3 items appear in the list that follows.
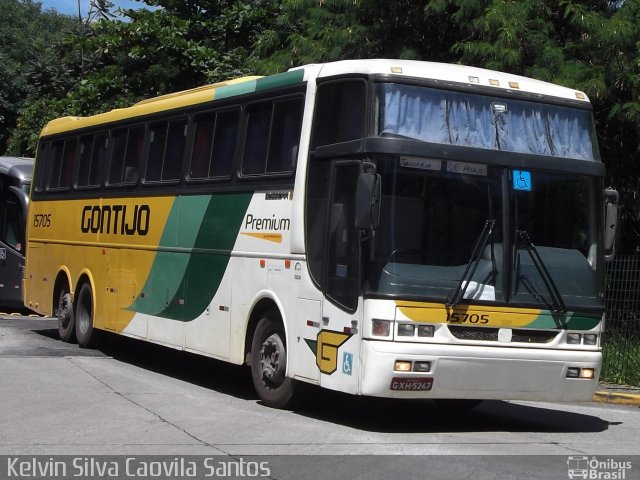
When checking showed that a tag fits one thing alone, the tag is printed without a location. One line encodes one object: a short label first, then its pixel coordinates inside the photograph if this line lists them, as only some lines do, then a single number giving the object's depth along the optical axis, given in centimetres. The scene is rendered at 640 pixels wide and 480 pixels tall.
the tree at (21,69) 3800
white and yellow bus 980
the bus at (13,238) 2369
